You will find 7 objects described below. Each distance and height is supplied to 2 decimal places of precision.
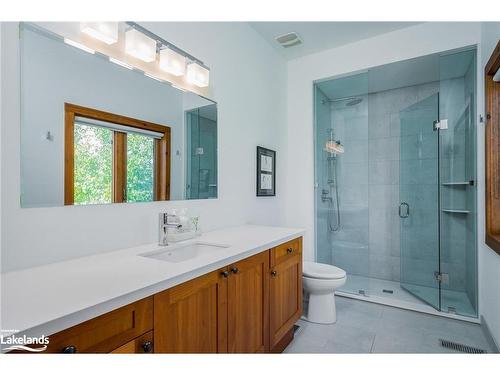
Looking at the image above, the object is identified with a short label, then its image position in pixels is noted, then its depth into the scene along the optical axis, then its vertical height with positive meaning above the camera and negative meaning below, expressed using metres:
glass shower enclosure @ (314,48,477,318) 2.54 +0.05
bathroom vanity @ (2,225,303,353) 0.74 -0.40
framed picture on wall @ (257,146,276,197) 2.65 +0.15
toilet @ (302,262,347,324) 2.25 -0.89
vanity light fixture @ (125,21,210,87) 1.48 +0.82
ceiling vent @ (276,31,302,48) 2.69 +1.50
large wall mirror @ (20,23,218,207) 1.12 +0.29
